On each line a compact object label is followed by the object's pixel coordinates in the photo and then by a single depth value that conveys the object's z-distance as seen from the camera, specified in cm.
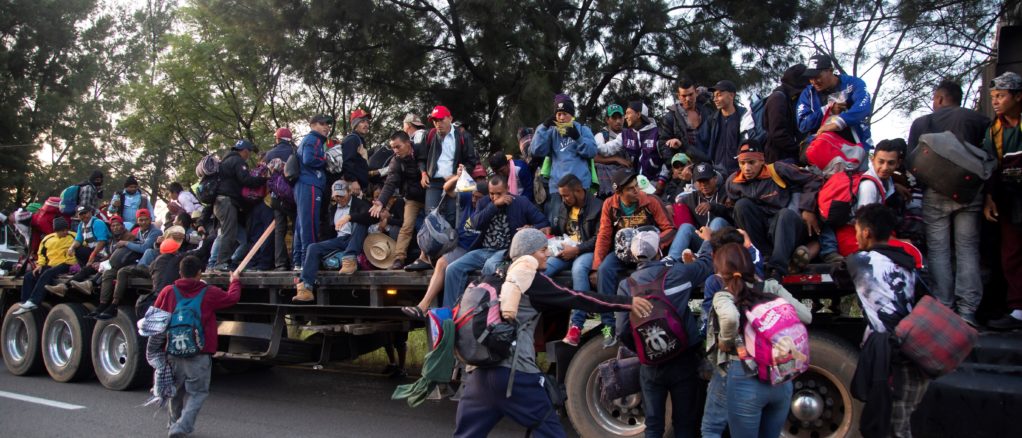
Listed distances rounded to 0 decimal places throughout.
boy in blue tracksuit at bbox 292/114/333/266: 802
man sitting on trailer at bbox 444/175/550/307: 648
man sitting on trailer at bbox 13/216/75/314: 1055
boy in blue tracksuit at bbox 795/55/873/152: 581
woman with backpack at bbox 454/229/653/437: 432
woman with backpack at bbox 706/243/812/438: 399
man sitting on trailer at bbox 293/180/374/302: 745
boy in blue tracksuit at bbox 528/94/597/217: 749
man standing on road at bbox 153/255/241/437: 660
